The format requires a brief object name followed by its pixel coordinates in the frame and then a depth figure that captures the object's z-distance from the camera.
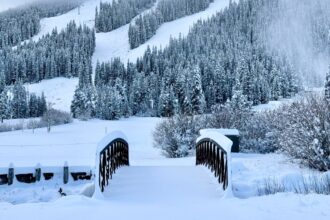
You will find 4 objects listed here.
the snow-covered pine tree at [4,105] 85.22
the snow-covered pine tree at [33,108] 91.44
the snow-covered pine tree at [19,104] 90.12
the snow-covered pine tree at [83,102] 84.54
